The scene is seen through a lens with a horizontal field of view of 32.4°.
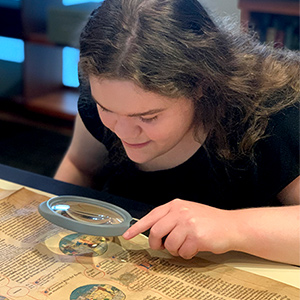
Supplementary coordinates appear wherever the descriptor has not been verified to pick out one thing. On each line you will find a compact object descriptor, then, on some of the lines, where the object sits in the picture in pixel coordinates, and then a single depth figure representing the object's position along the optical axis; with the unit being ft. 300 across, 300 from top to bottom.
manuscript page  2.20
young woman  2.60
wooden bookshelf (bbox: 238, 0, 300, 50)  7.64
